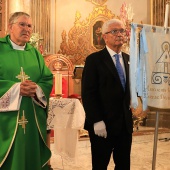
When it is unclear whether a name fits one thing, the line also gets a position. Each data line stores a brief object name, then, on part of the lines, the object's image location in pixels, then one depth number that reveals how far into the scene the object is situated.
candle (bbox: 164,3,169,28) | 2.38
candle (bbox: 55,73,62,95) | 3.84
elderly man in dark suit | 2.46
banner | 2.47
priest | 2.62
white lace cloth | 3.65
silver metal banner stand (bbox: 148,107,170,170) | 2.46
